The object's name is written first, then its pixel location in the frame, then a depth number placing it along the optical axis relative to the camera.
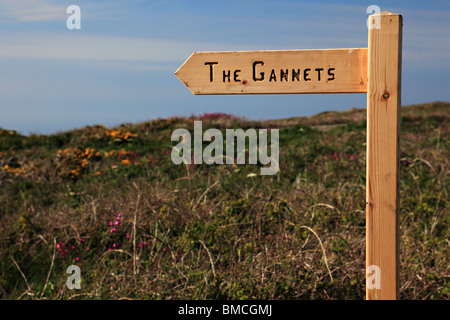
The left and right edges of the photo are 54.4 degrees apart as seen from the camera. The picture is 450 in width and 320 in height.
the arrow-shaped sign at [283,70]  3.28
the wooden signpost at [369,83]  3.16
